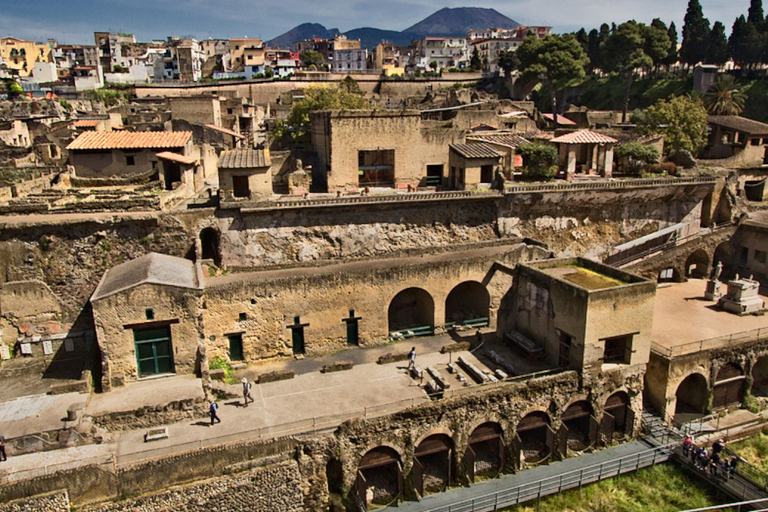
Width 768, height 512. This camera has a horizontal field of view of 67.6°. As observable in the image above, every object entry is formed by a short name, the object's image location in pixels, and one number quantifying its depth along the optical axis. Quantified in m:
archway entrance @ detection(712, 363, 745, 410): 23.06
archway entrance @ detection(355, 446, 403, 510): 17.80
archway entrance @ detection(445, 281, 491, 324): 25.66
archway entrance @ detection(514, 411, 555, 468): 19.94
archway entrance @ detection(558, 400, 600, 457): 20.41
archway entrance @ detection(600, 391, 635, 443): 21.11
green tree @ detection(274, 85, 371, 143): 42.50
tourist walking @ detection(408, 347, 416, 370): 21.44
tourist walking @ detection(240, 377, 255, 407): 18.92
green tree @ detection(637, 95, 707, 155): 41.66
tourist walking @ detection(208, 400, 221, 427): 17.66
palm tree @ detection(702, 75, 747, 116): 48.50
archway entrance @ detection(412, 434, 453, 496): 18.53
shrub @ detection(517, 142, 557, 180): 35.44
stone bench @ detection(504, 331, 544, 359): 22.09
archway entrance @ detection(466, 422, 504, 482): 19.20
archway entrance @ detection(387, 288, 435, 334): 26.12
